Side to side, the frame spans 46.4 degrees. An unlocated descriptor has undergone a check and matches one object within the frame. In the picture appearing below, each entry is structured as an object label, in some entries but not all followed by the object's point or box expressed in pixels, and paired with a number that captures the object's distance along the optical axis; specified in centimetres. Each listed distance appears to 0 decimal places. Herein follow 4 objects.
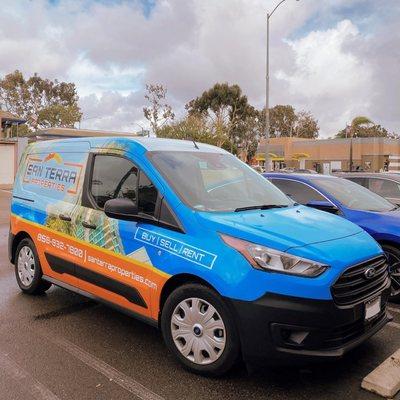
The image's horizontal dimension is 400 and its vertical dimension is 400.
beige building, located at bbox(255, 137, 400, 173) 5406
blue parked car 545
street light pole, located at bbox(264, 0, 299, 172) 2443
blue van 317
